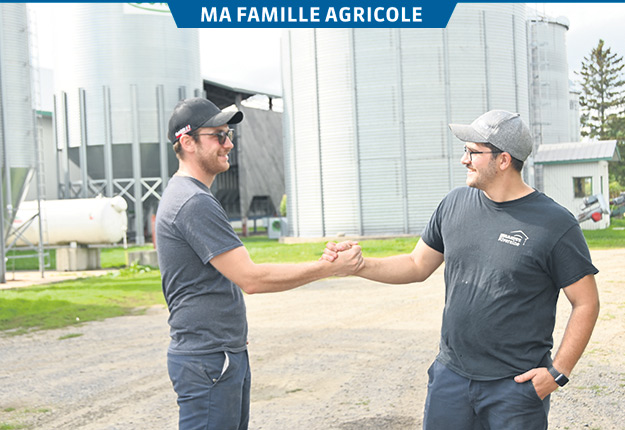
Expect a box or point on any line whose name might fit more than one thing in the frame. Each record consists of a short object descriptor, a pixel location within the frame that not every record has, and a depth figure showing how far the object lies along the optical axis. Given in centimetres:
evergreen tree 6775
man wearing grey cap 348
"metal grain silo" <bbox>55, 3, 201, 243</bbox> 3991
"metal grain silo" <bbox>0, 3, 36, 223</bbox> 2225
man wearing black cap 352
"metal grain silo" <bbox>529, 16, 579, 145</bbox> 4788
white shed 3428
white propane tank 2420
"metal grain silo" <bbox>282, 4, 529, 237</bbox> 3338
